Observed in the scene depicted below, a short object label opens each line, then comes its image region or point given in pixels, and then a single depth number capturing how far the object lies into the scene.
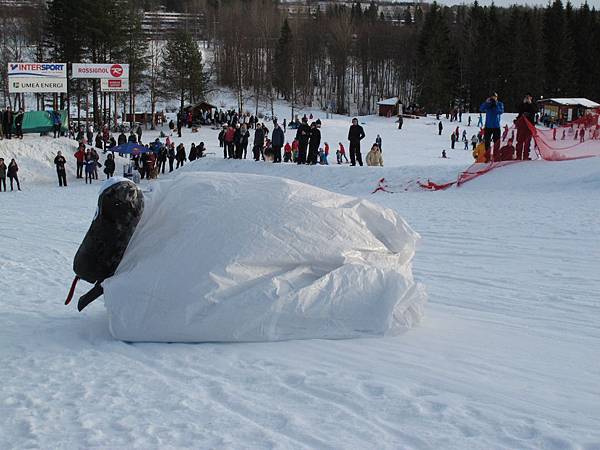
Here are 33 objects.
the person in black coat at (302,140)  22.02
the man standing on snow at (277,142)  23.81
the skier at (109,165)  26.44
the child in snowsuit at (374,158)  22.22
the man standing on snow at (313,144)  21.98
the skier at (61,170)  25.48
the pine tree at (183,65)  58.78
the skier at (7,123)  31.78
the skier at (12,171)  24.06
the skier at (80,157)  26.70
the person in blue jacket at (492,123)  17.30
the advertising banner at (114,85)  39.06
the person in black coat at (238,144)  26.02
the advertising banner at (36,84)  34.22
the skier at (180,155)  29.12
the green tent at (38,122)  33.77
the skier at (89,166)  25.98
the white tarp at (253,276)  5.35
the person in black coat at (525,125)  17.17
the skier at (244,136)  25.98
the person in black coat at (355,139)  21.02
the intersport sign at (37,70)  34.28
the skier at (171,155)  28.80
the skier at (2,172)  23.50
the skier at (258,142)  24.84
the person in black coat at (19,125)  32.00
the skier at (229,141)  26.31
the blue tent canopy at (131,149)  28.19
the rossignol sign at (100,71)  38.12
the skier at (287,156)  24.69
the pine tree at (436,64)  70.69
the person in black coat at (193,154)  30.22
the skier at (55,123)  34.16
